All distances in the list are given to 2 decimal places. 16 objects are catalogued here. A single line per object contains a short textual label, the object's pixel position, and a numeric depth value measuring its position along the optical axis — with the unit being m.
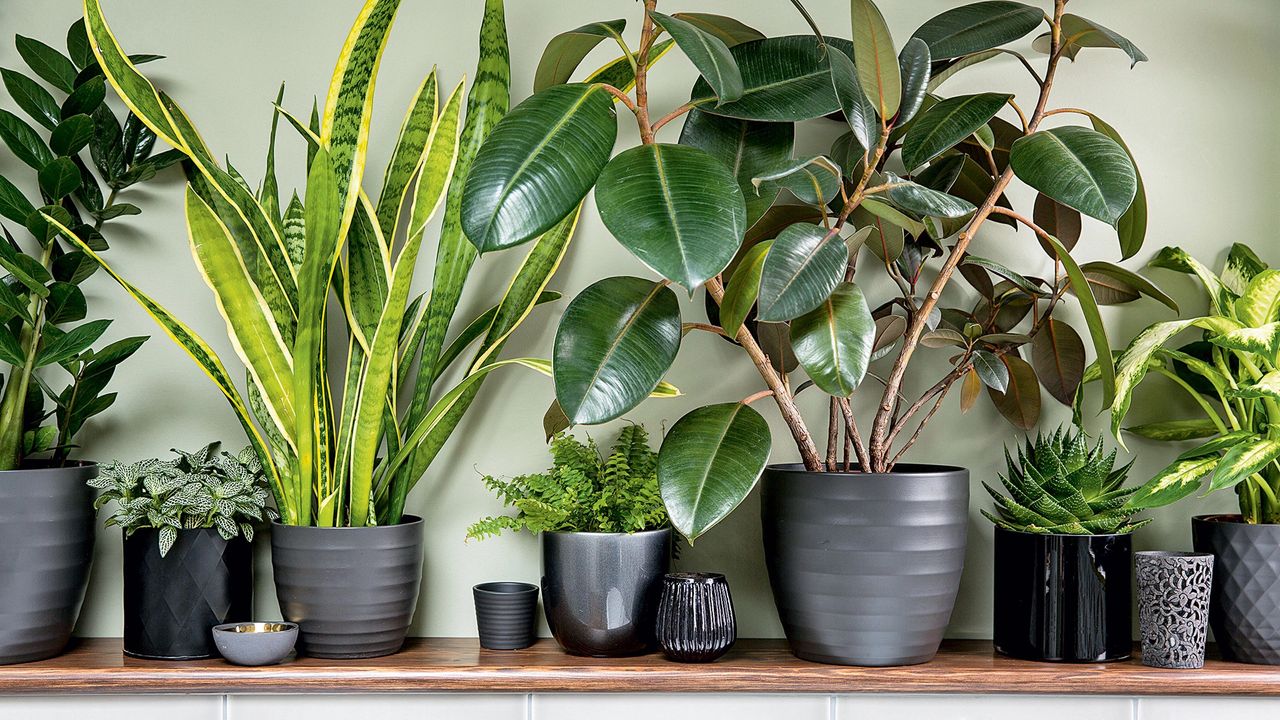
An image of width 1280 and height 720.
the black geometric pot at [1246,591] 1.21
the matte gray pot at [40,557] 1.18
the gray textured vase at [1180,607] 1.18
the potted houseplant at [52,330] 1.19
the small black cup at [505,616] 1.30
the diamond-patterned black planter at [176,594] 1.22
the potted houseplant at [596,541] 1.21
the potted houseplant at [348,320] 1.20
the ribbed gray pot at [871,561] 1.16
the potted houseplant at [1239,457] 1.17
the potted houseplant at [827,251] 0.99
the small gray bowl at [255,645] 1.17
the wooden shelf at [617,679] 1.15
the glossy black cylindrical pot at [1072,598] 1.22
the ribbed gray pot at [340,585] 1.20
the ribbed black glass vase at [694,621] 1.18
